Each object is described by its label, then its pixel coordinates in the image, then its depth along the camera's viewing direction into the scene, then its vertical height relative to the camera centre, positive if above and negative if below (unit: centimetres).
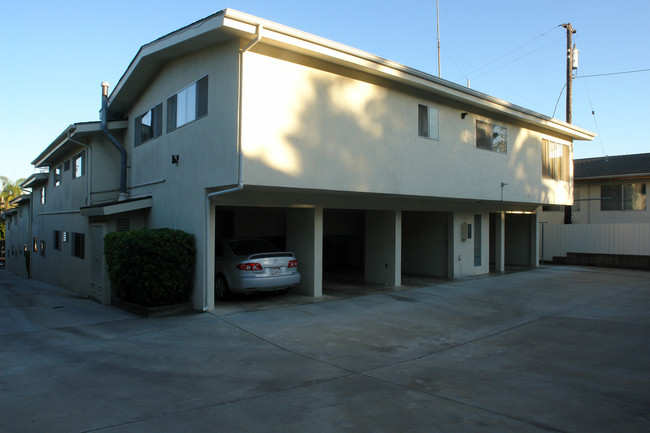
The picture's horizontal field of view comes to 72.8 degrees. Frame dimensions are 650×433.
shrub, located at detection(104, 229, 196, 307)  900 -89
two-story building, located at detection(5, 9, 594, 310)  849 +169
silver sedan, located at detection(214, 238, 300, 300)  969 -101
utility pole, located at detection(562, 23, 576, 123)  2070 +775
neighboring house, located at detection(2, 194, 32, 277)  2581 -80
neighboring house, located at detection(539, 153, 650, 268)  1822 +46
